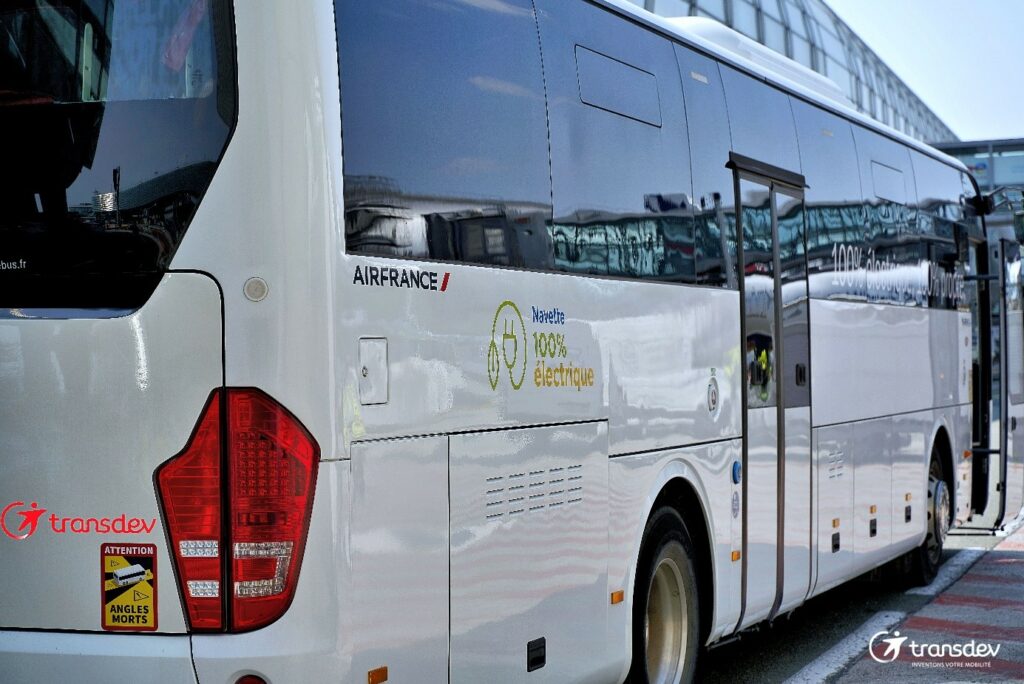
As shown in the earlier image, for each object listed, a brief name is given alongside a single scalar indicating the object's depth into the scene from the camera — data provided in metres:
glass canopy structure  27.30
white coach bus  4.44
